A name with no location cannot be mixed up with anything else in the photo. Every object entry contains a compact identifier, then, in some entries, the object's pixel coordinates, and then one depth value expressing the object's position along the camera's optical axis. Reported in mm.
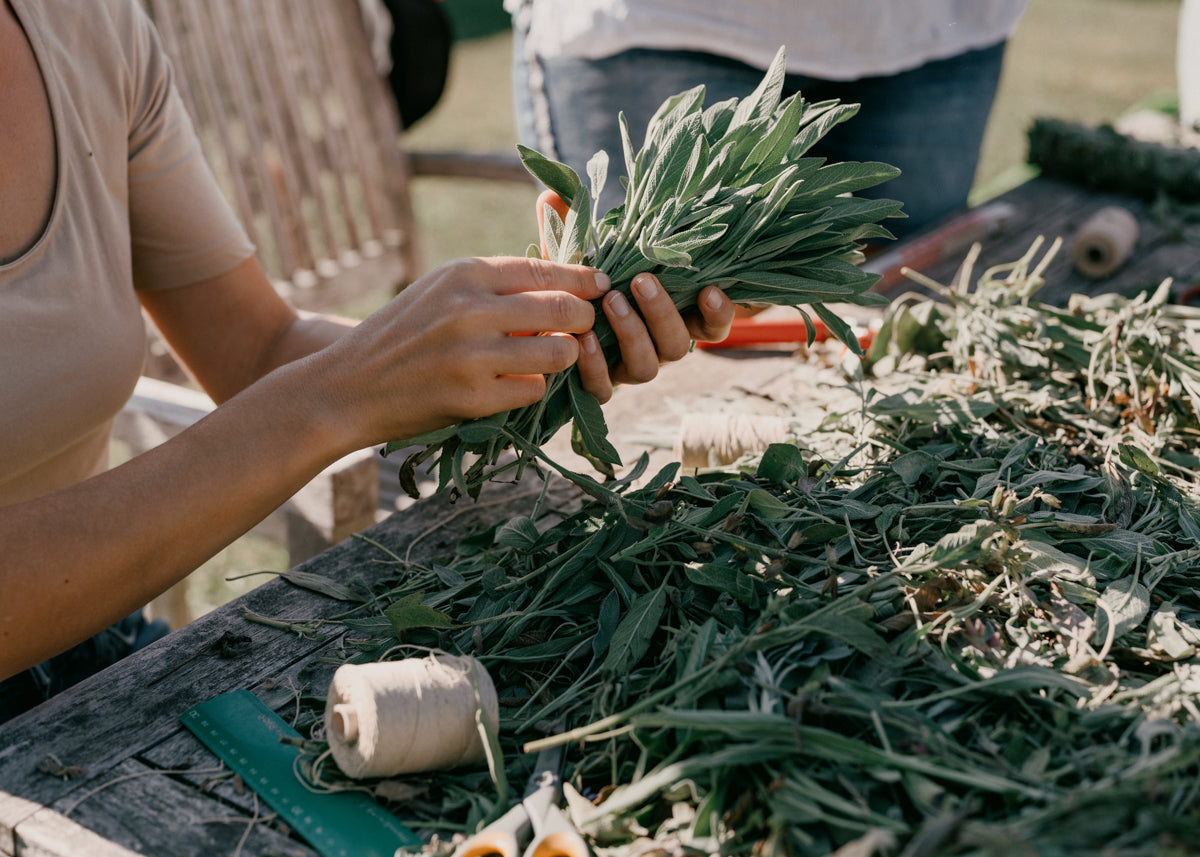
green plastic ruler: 640
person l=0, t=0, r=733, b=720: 813
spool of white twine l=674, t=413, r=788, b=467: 1052
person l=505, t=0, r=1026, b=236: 1469
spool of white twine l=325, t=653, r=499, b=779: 650
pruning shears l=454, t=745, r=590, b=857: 604
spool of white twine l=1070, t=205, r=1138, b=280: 1624
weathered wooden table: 655
